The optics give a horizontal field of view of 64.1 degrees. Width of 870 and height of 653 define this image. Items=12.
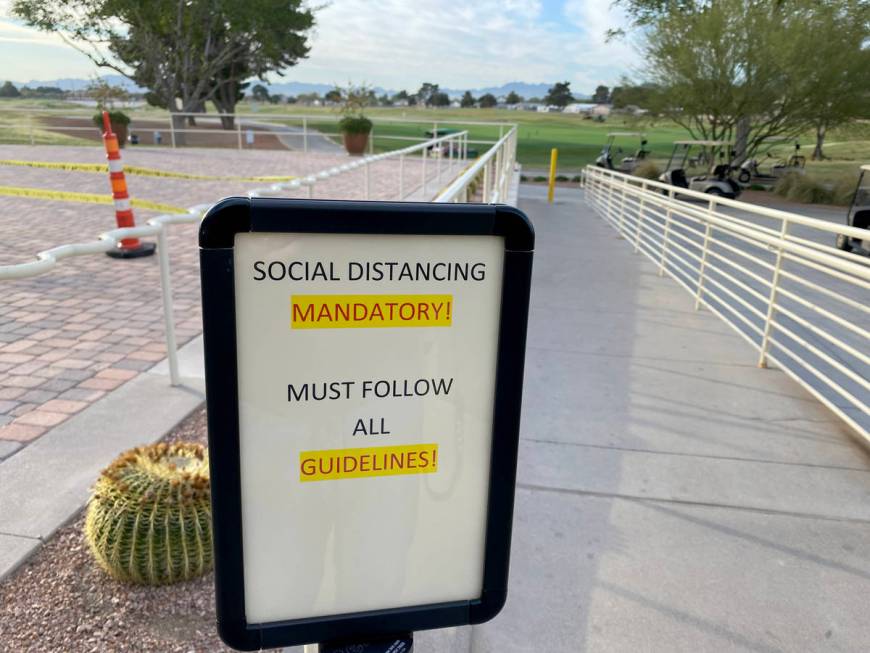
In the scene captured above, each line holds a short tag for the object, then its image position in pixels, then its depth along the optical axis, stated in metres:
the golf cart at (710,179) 20.70
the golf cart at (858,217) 10.78
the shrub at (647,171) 26.55
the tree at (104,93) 30.17
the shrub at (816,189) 22.70
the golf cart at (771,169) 24.86
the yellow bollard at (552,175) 19.31
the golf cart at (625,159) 28.18
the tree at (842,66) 24.22
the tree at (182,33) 29.36
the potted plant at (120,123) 24.31
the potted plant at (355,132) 22.62
